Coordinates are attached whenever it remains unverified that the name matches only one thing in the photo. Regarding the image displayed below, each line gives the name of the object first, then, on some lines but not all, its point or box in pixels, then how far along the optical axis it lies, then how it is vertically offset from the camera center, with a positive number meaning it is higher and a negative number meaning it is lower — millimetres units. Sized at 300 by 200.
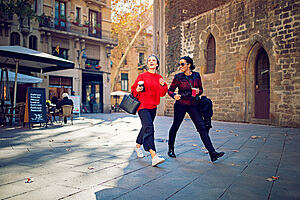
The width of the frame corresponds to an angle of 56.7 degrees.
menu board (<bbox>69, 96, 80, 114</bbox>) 17159 -431
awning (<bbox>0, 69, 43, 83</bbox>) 13578 +930
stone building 10977 +1889
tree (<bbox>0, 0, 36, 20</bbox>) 12720 +4207
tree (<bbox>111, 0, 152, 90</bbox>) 31859 +9540
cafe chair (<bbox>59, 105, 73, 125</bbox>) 11578 -583
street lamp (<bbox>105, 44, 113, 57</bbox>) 29031 +4960
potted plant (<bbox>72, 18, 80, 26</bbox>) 25922 +7105
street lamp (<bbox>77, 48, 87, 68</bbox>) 26250 +3972
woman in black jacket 4605 +3
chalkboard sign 9945 -289
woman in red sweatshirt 4406 +44
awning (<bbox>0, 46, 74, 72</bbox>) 9617 +1466
